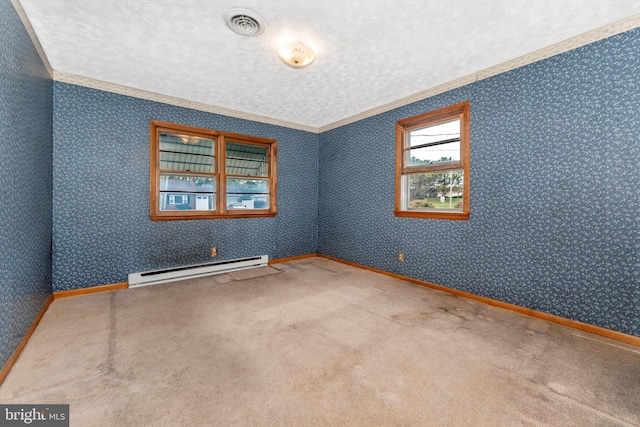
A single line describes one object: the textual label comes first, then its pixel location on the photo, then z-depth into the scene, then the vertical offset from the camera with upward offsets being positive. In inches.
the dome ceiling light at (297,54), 95.1 +58.2
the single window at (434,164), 124.2 +24.9
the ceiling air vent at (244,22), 80.7 +60.8
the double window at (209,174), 146.9 +22.9
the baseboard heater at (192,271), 137.0 -34.3
